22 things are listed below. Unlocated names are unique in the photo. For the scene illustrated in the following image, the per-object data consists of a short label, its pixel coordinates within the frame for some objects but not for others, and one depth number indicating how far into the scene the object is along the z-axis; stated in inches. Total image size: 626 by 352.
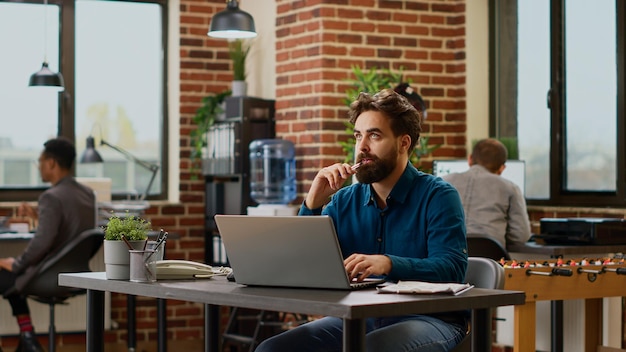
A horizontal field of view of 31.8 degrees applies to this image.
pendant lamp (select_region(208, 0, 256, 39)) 243.4
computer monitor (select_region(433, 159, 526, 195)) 245.1
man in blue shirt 119.9
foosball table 174.7
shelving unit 271.0
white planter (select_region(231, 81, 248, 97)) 276.5
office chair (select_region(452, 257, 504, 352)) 125.8
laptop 107.3
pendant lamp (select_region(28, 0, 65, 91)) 263.3
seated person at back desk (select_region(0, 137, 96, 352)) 237.0
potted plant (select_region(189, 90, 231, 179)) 284.7
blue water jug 260.5
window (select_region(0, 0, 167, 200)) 285.6
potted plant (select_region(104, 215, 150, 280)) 122.6
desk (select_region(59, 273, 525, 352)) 97.7
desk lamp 282.5
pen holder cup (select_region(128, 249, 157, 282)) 119.9
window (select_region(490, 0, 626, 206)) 238.4
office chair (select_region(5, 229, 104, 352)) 235.3
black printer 215.9
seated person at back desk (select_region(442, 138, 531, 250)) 225.6
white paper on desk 105.1
